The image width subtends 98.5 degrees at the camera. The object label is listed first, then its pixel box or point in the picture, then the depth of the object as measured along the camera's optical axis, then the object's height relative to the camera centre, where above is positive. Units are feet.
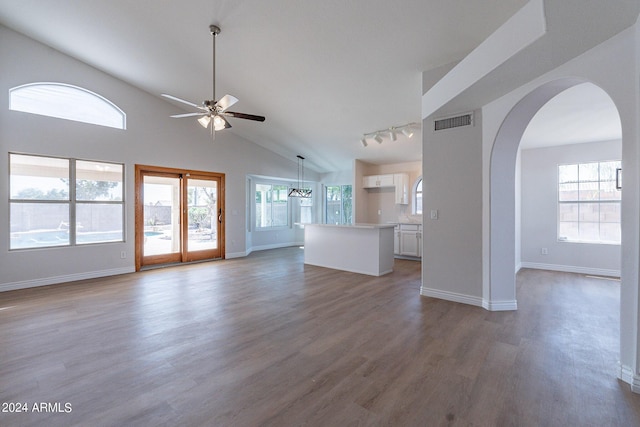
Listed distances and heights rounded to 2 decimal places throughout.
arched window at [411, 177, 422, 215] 24.62 +1.11
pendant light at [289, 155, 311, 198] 28.68 +2.66
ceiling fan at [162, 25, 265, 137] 11.32 +4.24
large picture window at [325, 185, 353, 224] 31.32 +0.85
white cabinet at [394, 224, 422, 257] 22.31 -2.36
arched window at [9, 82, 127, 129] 14.75 +6.23
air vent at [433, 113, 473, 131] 11.69 +3.93
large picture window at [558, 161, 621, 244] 17.35 +0.56
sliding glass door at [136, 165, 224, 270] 19.56 -0.31
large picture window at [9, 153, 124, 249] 14.82 +0.57
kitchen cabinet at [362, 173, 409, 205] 24.30 +2.54
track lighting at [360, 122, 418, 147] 17.97 +5.51
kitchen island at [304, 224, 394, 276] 17.19 -2.42
